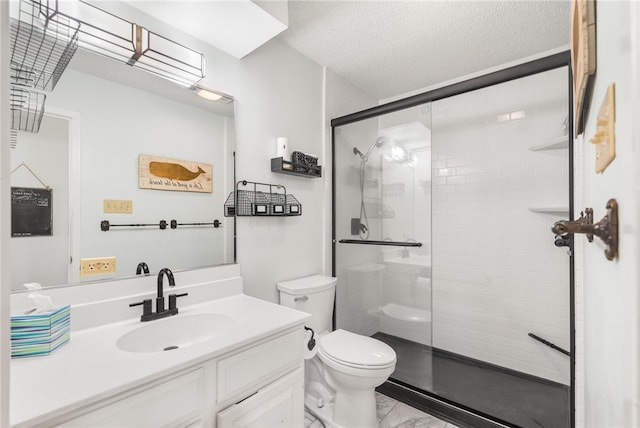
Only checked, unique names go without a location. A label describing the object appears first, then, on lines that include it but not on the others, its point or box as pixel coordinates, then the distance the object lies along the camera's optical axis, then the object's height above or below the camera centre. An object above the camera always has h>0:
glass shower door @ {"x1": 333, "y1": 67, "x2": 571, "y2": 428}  2.06 -0.27
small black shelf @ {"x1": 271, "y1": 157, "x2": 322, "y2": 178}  1.88 +0.31
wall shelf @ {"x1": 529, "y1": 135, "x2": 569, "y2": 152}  1.64 +0.41
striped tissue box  0.90 -0.38
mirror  1.10 +0.17
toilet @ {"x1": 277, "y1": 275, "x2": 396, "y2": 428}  1.59 -0.85
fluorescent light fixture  1.17 +0.78
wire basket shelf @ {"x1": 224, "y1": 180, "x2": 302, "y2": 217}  1.70 +0.08
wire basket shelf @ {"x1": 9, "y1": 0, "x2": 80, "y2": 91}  1.03 +0.65
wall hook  0.37 -0.03
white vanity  0.74 -0.48
